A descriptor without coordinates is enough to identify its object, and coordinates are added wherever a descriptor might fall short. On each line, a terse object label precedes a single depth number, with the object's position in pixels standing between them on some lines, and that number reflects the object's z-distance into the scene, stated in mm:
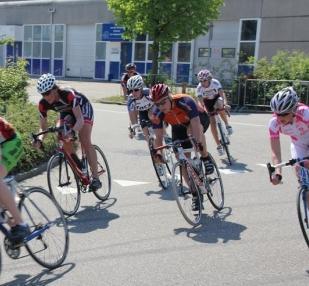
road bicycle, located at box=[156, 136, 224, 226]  6570
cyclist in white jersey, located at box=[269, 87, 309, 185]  5125
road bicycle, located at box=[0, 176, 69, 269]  4805
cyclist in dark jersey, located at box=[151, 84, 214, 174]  6582
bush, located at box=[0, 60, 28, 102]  15375
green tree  22859
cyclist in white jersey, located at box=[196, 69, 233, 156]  10547
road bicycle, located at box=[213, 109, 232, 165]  10531
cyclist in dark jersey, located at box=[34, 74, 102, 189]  6473
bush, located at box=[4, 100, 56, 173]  9383
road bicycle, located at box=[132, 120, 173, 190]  8555
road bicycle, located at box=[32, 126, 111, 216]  6883
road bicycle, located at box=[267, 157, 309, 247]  5145
